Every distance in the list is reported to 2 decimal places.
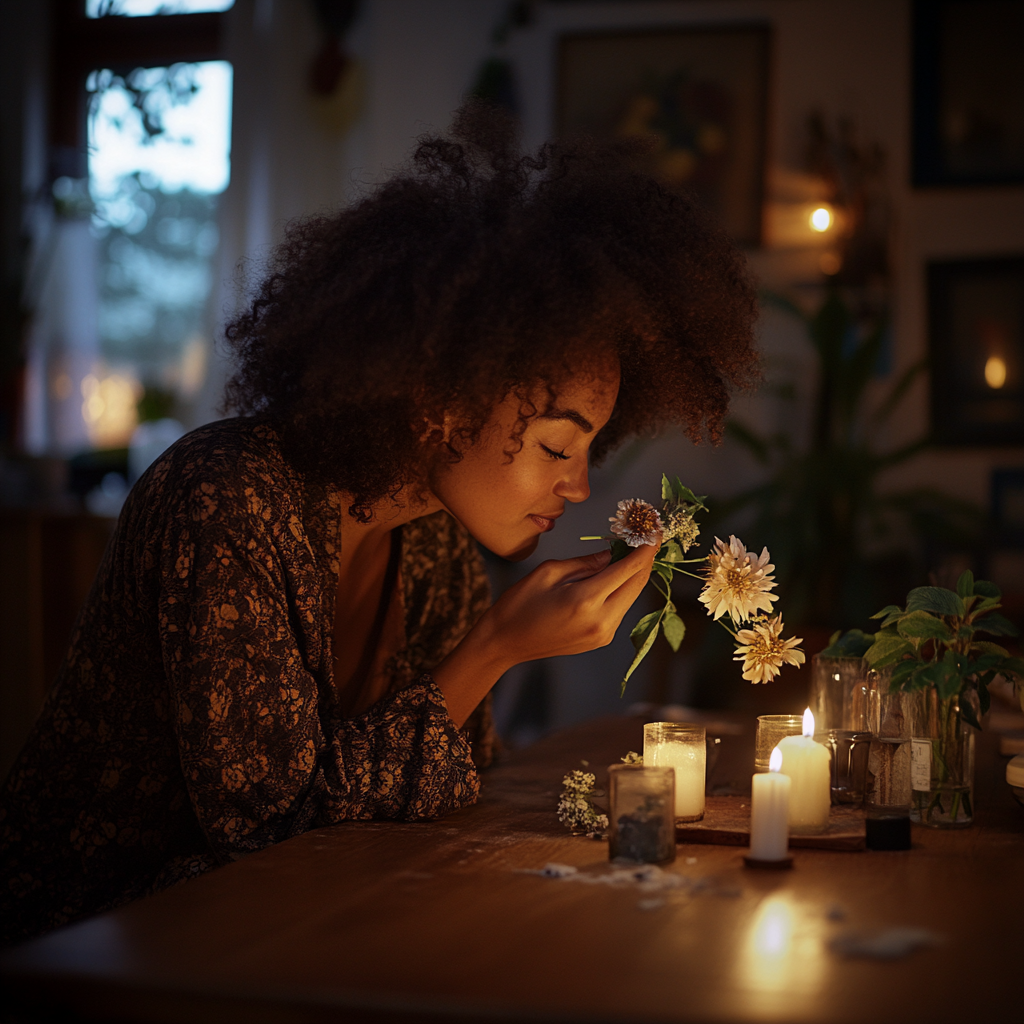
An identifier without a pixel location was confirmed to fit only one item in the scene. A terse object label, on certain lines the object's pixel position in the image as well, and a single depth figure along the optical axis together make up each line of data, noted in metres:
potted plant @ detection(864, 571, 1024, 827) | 1.12
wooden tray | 1.05
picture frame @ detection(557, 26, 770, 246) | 4.26
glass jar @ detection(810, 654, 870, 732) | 1.24
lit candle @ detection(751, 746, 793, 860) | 0.98
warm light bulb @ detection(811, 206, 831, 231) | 1.96
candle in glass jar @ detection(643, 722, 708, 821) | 1.11
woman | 1.15
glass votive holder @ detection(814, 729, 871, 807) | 1.17
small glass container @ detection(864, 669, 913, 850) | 1.15
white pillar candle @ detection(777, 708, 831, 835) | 1.06
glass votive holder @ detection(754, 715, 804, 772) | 1.16
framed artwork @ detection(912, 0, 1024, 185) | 4.04
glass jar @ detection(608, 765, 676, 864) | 0.98
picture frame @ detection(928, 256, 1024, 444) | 4.09
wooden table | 0.66
